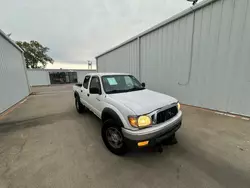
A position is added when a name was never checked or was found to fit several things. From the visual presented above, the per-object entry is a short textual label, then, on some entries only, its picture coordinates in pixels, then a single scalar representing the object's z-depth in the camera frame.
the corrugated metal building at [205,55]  3.89
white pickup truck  1.88
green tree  25.92
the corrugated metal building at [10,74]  5.60
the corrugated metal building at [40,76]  19.90
